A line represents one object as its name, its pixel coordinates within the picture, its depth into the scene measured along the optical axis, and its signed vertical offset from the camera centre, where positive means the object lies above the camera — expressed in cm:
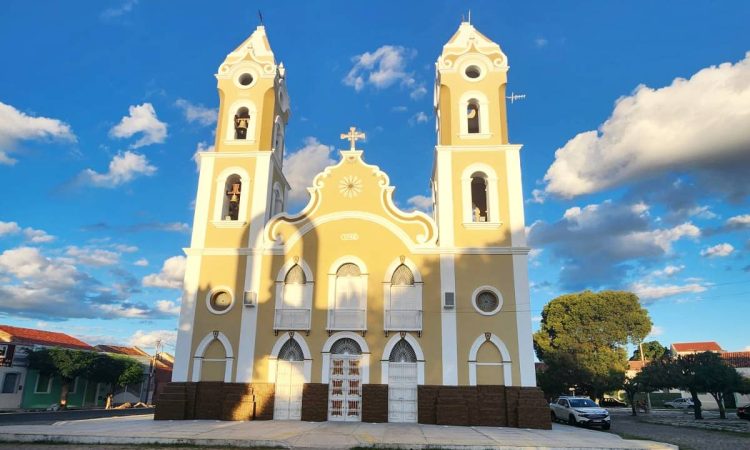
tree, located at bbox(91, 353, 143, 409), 3659 +39
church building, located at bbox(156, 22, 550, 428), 1825 +322
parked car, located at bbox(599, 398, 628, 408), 4888 -175
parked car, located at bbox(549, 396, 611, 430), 2006 -112
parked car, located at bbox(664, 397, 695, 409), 4639 -167
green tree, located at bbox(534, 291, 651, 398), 3491 +323
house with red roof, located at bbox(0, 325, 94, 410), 3184 -38
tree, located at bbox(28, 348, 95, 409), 3372 +75
